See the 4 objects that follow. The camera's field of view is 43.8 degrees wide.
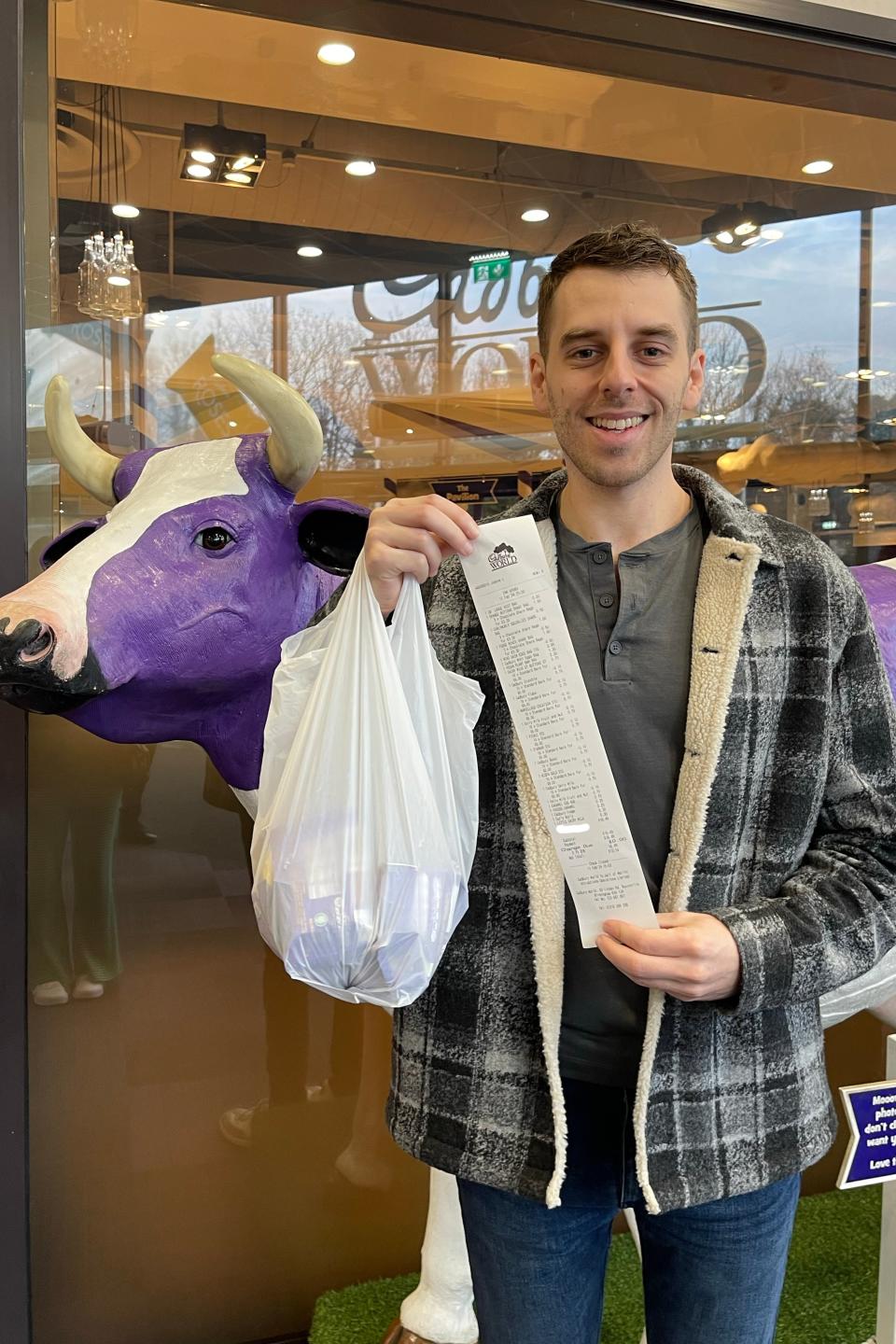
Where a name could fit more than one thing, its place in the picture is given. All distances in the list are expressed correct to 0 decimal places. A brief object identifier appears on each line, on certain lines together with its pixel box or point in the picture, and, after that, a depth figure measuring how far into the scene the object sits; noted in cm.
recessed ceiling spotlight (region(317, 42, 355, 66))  202
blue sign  130
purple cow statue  139
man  102
